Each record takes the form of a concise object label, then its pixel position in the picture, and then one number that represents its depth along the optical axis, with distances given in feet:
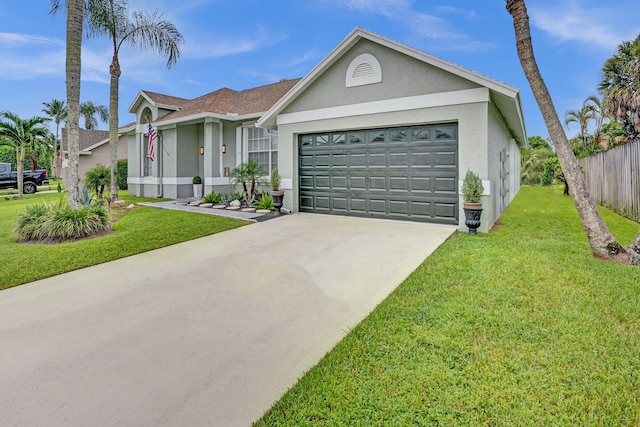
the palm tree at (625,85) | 56.13
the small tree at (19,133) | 58.13
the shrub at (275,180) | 35.40
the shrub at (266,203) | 36.55
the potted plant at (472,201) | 24.50
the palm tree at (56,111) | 137.49
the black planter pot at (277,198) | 34.42
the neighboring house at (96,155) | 82.12
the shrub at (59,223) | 24.21
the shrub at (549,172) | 92.17
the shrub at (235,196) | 41.34
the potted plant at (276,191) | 34.47
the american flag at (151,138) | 46.96
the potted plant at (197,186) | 48.96
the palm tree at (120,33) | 44.55
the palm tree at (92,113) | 149.07
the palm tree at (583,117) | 87.22
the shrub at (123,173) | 70.06
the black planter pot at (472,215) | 24.40
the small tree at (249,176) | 38.81
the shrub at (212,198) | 41.50
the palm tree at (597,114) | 82.28
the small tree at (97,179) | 48.57
